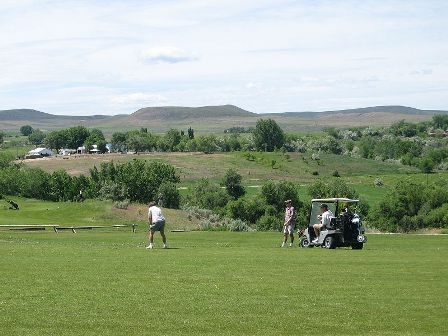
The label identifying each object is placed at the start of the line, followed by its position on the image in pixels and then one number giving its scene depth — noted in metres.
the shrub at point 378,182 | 143.62
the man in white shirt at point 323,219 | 31.75
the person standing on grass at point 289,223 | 33.50
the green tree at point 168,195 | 102.31
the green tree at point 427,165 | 165.73
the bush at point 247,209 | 95.25
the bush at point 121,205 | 79.62
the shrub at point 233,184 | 124.33
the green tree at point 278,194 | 100.16
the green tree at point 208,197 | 107.36
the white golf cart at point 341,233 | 31.11
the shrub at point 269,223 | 86.44
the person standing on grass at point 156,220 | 30.98
